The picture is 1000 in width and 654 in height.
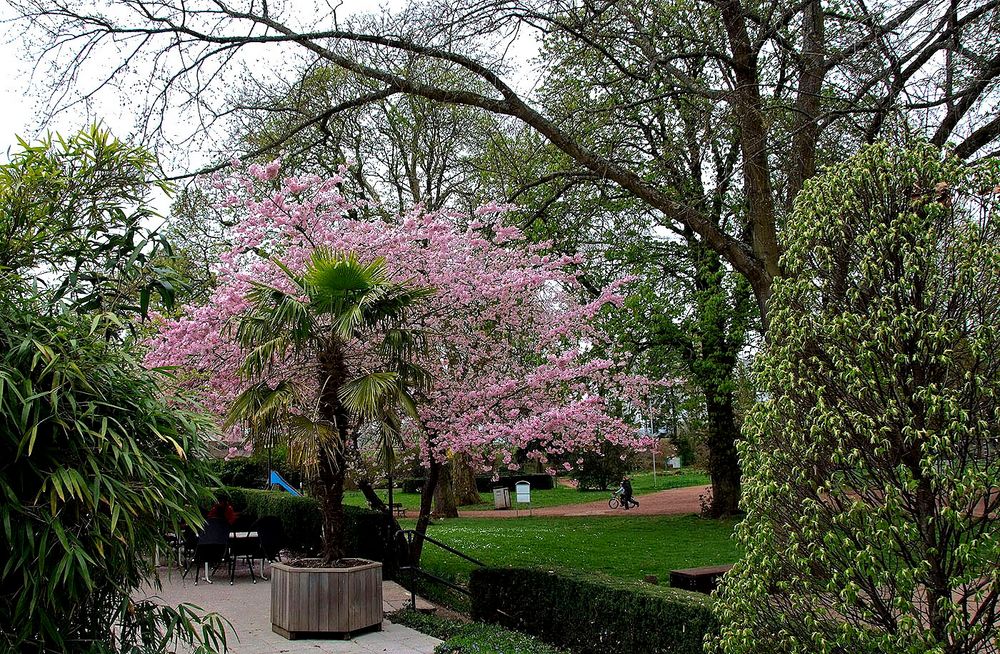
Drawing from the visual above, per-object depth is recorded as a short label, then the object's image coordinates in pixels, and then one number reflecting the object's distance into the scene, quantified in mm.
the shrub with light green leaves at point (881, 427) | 3064
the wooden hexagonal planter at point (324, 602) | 7066
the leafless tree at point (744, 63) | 6699
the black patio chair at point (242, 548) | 10508
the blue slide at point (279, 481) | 16812
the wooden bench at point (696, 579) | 7348
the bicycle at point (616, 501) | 24000
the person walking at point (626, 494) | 23703
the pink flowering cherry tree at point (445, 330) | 8305
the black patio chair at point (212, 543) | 10266
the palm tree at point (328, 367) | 6805
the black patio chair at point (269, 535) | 10336
